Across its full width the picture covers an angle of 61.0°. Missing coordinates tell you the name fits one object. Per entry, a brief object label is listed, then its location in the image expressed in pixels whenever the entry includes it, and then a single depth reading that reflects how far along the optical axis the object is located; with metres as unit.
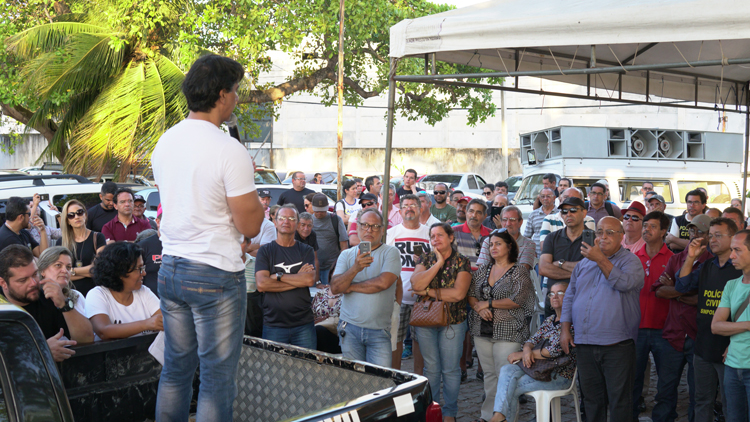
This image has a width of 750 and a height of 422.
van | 15.10
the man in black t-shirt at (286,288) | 5.90
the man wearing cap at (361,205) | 8.30
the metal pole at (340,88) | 14.61
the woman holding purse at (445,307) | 5.80
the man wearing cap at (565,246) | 6.26
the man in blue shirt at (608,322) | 4.87
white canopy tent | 4.76
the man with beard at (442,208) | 9.82
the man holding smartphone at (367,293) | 5.53
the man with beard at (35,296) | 3.82
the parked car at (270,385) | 2.46
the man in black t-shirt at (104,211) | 8.46
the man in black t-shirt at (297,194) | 10.61
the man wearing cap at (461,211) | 9.55
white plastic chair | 5.19
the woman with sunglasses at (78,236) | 6.92
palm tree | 12.10
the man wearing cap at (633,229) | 6.45
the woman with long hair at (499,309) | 5.69
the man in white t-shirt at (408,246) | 6.38
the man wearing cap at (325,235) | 8.95
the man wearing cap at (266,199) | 9.91
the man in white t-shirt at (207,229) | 2.44
